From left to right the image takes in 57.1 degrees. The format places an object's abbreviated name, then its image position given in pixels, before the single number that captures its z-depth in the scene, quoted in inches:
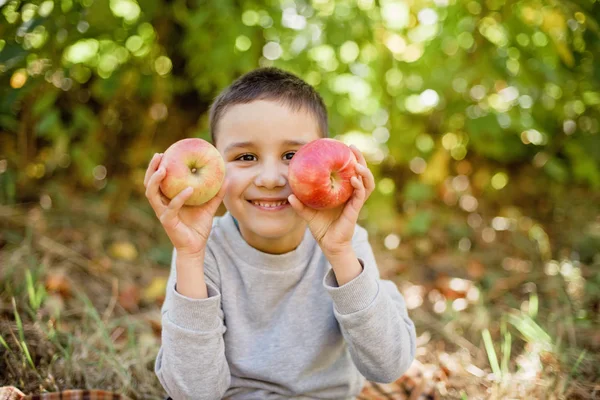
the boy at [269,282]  57.1
